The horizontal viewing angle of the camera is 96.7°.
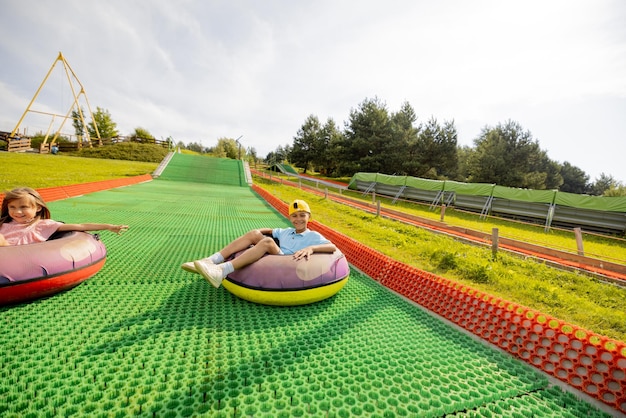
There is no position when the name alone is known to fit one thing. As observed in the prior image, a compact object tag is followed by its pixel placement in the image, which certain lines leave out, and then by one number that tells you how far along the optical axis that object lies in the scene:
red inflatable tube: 2.45
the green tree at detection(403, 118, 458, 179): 32.03
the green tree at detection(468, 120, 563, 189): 29.30
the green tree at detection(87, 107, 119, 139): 39.03
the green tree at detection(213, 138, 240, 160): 56.41
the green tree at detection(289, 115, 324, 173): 45.81
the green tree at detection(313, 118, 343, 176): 37.94
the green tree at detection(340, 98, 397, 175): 32.16
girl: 2.89
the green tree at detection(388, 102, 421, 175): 31.73
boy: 2.86
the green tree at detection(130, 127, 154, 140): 49.36
